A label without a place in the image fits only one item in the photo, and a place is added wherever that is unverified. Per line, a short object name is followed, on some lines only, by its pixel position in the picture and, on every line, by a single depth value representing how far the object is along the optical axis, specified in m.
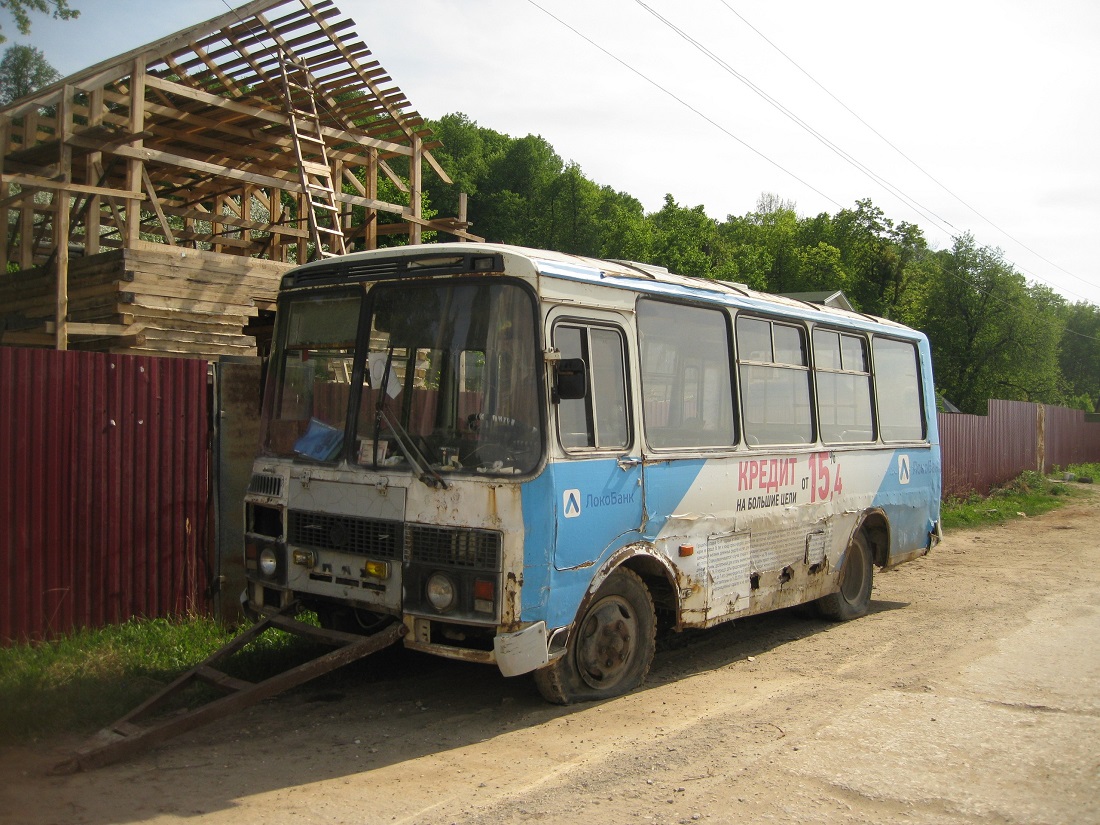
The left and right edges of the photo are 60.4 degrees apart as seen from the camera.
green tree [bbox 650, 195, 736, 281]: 39.81
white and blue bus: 5.55
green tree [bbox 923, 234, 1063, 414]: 47.16
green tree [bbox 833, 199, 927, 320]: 51.97
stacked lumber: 10.84
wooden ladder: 13.30
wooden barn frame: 11.13
